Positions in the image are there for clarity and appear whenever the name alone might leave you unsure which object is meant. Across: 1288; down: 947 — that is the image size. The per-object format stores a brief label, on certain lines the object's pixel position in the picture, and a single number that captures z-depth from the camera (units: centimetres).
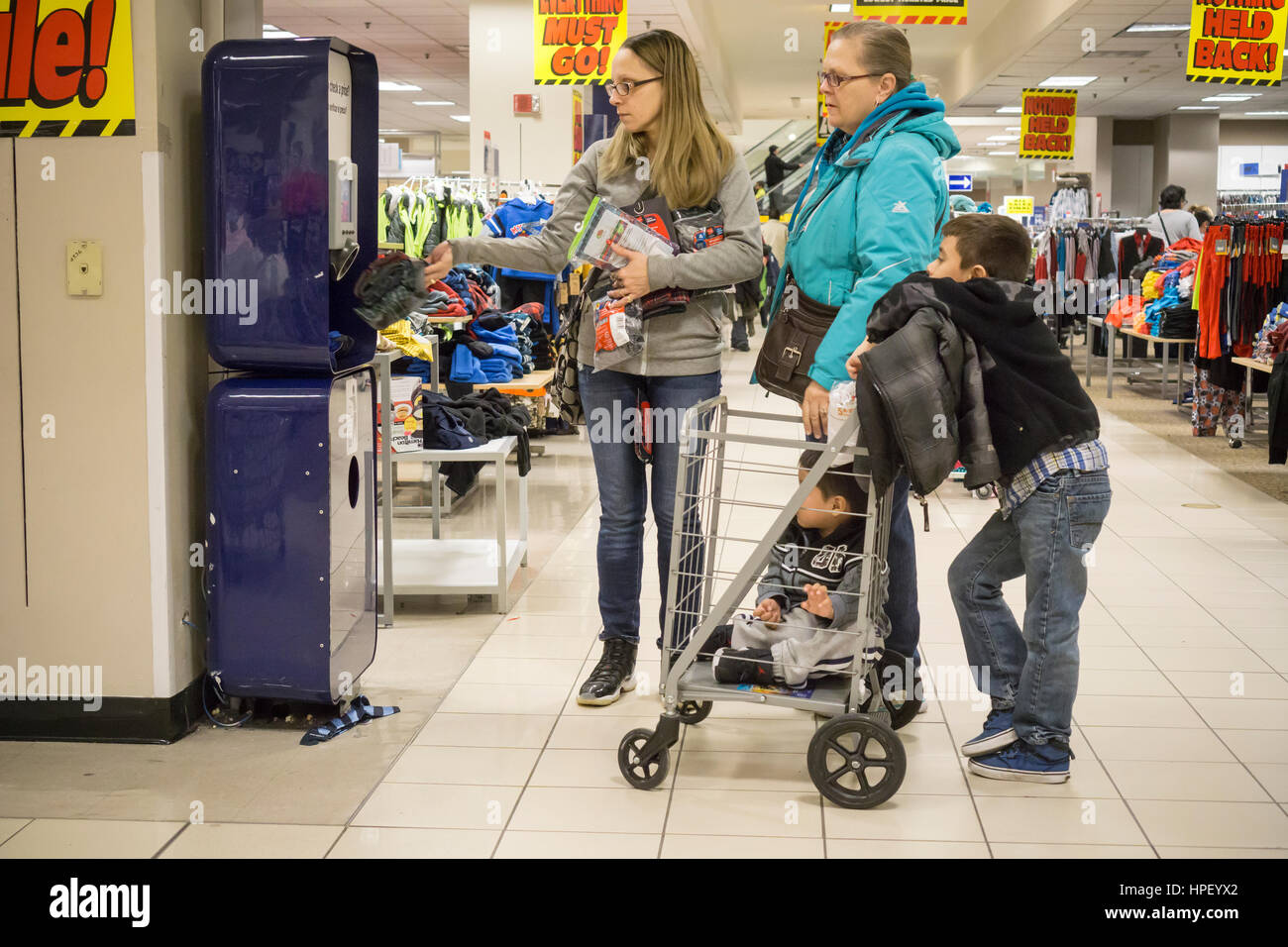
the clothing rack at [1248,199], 1338
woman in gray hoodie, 338
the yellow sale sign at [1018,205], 2308
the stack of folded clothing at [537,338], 842
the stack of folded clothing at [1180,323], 962
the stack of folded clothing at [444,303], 661
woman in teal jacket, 296
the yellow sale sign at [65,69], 308
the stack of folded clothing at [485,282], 741
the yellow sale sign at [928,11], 980
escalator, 1952
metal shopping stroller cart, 288
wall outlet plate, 315
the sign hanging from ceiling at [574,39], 938
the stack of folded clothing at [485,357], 698
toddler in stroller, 299
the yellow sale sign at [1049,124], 1738
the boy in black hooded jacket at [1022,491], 283
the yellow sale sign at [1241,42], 938
